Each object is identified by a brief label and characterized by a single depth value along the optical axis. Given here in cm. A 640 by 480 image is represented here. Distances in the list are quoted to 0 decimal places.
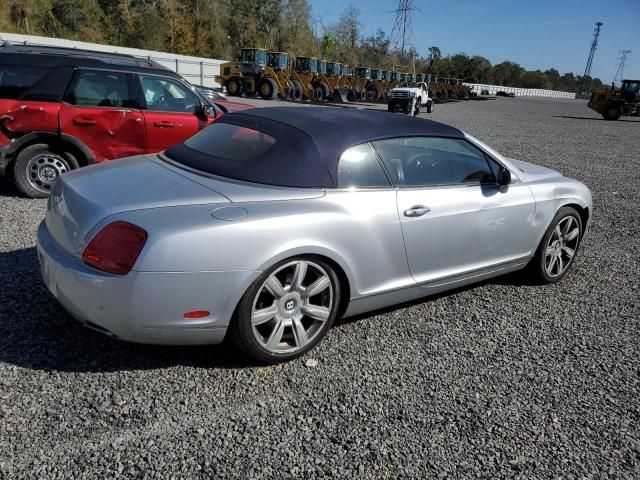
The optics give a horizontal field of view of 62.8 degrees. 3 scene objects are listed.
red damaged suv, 589
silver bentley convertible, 260
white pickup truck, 2750
